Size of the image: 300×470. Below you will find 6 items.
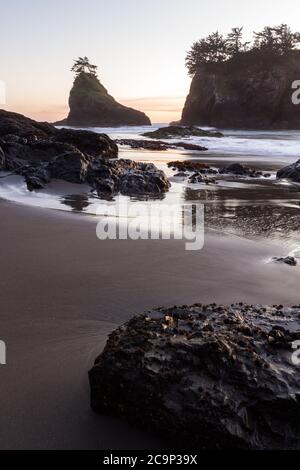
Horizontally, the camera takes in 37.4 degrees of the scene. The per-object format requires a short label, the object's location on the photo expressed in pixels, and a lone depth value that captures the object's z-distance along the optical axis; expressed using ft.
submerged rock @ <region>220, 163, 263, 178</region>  38.63
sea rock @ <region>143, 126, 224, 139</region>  117.80
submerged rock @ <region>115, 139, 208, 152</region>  75.37
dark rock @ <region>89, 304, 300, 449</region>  5.59
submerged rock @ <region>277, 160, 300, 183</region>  35.65
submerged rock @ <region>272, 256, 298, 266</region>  12.95
